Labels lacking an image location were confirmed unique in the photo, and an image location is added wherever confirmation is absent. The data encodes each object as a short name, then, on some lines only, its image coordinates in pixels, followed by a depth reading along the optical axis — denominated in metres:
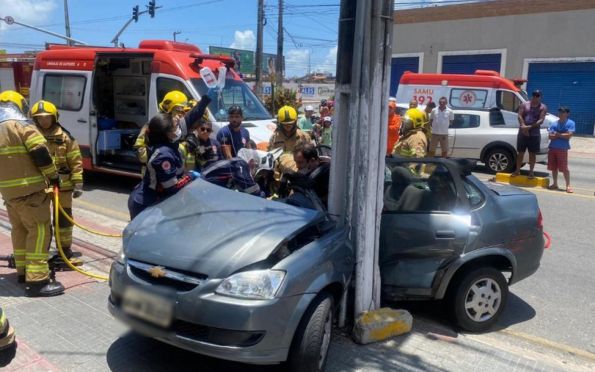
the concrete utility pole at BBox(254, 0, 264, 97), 24.78
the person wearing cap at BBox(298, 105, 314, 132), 11.77
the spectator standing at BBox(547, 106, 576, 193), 10.49
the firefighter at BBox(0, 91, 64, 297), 4.40
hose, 4.83
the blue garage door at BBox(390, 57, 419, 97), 29.87
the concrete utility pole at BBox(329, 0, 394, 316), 3.82
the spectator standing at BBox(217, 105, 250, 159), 6.65
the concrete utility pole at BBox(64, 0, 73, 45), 35.44
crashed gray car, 2.97
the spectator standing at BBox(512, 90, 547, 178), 11.21
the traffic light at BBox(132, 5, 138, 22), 29.80
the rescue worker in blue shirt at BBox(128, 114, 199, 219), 4.31
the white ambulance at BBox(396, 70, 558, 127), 14.09
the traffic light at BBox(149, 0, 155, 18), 29.44
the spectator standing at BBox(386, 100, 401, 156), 9.72
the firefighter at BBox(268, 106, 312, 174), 6.46
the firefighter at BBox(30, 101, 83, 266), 4.97
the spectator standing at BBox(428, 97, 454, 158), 12.67
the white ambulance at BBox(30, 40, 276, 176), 8.88
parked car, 12.76
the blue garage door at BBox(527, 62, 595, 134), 24.12
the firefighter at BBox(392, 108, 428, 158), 6.75
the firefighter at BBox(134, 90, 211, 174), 5.48
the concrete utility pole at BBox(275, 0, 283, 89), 26.52
